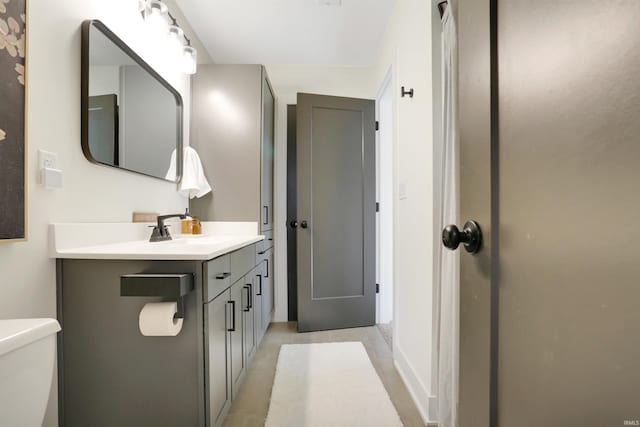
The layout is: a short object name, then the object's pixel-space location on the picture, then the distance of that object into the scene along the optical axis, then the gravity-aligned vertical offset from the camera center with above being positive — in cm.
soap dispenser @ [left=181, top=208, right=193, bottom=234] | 208 -9
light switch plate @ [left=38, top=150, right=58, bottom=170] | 104 +20
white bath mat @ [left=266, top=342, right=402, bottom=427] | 145 -102
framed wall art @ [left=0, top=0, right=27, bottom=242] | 88 +29
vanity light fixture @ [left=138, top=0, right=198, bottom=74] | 161 +112
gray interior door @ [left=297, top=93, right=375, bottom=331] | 263 +1
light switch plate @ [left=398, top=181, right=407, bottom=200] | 183 +15
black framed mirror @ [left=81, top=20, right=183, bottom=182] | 128 +56
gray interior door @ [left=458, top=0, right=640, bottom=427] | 30 +0
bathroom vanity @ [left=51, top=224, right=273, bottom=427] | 109 -51
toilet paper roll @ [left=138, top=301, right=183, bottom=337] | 103 -37
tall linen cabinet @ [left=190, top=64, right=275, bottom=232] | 231 +59
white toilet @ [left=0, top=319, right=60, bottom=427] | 58 -33
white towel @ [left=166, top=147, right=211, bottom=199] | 212 +28
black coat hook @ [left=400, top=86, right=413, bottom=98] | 169 +70
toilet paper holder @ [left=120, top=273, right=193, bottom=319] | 101 -25
